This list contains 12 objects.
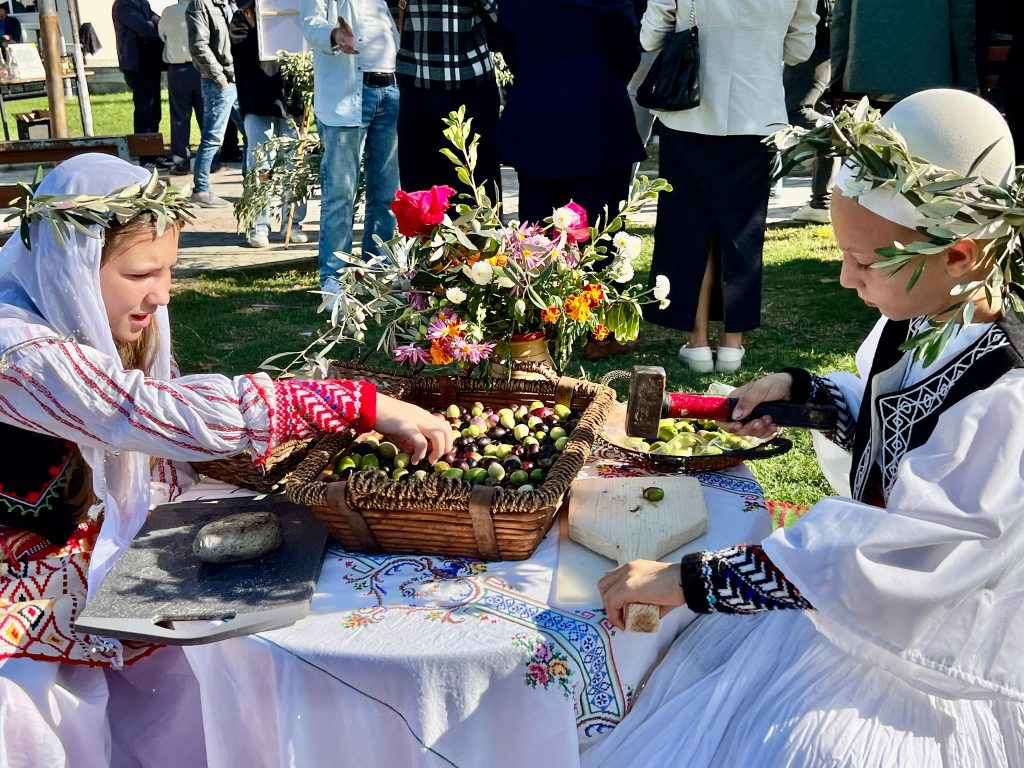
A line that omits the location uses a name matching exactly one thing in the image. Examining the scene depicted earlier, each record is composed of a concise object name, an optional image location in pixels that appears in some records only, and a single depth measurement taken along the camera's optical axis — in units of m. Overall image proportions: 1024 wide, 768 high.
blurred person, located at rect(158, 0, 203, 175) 9.55
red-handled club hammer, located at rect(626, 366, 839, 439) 2.02
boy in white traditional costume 1.50
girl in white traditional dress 1.84
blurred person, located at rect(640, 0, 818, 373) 4.52
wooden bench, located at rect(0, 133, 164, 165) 4.36
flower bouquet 2.30
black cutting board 1.61
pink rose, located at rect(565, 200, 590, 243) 2.39
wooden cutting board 1.77
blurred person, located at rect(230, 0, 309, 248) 7.74
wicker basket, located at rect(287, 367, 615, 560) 1.70
